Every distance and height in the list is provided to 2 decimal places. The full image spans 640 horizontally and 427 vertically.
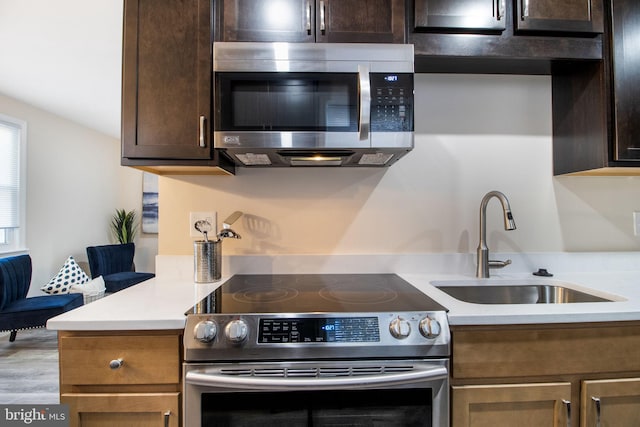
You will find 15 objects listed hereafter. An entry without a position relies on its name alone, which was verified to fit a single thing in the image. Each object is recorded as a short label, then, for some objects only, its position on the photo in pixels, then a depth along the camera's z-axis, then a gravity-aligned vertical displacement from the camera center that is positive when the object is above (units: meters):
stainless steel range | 0.95 -0.46
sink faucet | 1.54 -0.18
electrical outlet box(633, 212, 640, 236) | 1.72 -0.04
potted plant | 4.95 -0.10
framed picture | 5.21 +0.26
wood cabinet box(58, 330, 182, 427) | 0.98 -0.49
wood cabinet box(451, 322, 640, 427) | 1.02 -0.52
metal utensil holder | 1.42 -0.19
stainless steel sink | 1.51 -0.36
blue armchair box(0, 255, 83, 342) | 2.71 -0.76
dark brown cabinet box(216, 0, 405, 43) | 1.28 +0.81
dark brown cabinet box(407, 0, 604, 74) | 1.33 +0.81
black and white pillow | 3.49 -0.68
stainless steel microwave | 1.22 +0.48
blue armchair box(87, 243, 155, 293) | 3.98 -0.65
